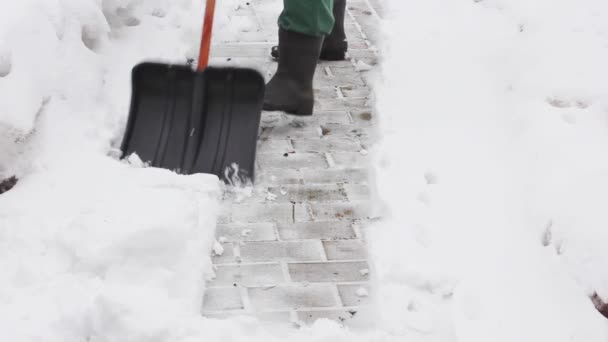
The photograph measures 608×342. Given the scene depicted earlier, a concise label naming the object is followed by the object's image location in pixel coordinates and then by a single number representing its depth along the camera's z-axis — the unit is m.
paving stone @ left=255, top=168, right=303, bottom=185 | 3.21
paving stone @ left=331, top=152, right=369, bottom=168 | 3.35
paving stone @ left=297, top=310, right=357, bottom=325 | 2.48
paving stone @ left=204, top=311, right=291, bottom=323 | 2.46
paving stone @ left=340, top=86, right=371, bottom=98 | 3.94
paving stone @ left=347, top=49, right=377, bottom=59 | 4.34
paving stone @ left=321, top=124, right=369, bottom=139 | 3.57
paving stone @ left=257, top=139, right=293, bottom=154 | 3.44
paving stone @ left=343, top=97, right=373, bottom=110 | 3.81
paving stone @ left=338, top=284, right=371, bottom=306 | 2.56
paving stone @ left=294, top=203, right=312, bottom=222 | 2.99
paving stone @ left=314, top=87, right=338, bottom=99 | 3.93
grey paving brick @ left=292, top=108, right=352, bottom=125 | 3.68
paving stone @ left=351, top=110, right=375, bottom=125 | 3.68
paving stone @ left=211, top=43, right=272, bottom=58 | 4.24
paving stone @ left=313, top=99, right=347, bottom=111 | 3.81
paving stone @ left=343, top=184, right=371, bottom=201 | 3.13
